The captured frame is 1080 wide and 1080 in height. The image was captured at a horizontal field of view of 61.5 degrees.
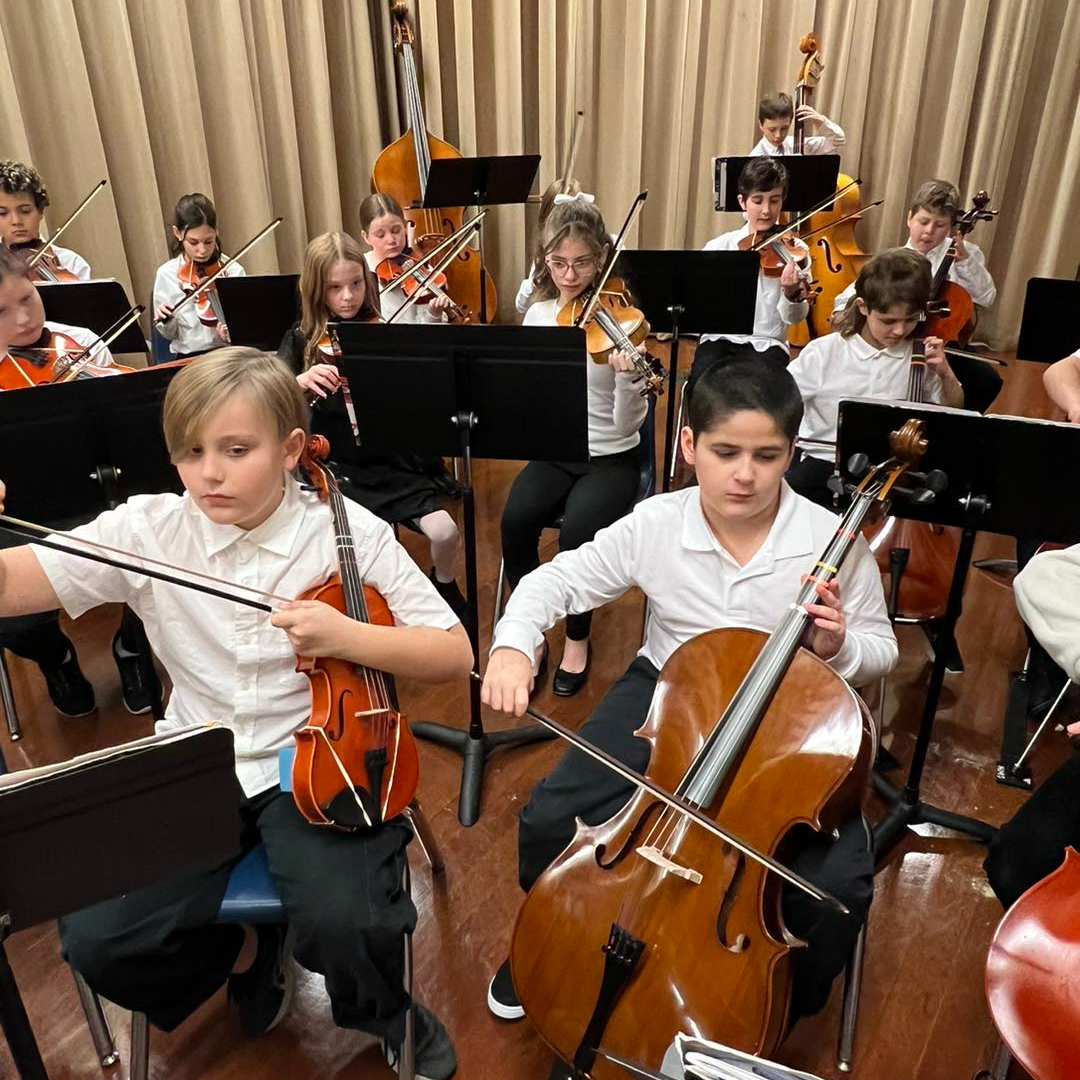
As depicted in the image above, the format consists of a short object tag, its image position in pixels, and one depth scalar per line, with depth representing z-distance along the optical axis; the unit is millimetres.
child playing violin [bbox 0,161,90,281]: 3086
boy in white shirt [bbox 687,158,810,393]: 3344
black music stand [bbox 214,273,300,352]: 2785
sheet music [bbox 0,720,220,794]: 892
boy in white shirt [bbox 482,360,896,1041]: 1531
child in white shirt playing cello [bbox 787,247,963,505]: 2490
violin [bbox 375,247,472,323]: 3359
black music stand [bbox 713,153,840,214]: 3719
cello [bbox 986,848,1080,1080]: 1096
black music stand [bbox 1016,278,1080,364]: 2584
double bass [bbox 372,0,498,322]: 4426
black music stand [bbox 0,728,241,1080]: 904
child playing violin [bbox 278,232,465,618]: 2578
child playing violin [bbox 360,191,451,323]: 3420
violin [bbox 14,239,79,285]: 3221
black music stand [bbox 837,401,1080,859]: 1605
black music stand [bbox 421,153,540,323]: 3611
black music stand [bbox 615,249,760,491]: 2842
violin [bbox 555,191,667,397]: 2555
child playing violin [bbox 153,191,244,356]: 3334
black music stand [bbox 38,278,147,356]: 2682
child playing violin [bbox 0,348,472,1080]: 1317
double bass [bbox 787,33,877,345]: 4410
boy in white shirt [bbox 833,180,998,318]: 3498
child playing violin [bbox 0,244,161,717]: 2215
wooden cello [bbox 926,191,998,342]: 3197
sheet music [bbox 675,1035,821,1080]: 841
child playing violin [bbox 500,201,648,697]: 2547
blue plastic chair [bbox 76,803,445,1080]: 1329
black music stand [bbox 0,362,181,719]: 1753
